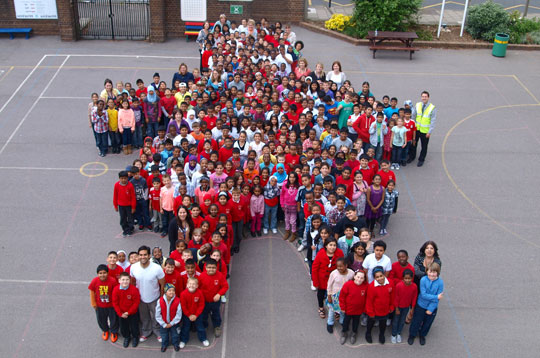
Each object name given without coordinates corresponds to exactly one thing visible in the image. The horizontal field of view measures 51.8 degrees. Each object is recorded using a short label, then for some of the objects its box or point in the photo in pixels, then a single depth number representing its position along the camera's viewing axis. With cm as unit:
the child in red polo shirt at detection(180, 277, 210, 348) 856
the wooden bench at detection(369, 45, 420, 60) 2164
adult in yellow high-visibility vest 1429
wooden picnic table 2177
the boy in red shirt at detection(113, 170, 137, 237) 1117
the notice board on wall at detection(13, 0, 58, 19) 2297
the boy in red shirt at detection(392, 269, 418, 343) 880
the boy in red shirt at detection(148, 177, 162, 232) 1118
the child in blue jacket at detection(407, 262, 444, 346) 876
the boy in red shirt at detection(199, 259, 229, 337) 882
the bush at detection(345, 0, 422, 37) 2245
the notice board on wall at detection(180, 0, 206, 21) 2316
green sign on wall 2336
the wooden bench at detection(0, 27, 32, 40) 2294
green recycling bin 2216
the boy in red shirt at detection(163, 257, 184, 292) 880
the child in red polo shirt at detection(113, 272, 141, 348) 851
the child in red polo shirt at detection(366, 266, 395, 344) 862
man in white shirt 876
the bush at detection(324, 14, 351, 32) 2428
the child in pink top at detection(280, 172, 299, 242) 1122
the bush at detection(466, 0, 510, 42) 2323
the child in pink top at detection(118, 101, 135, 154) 1421
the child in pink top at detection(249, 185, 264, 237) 1138
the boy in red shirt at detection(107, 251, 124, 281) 880
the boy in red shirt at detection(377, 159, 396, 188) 1175
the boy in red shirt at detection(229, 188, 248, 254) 1094
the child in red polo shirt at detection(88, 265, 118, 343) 855
